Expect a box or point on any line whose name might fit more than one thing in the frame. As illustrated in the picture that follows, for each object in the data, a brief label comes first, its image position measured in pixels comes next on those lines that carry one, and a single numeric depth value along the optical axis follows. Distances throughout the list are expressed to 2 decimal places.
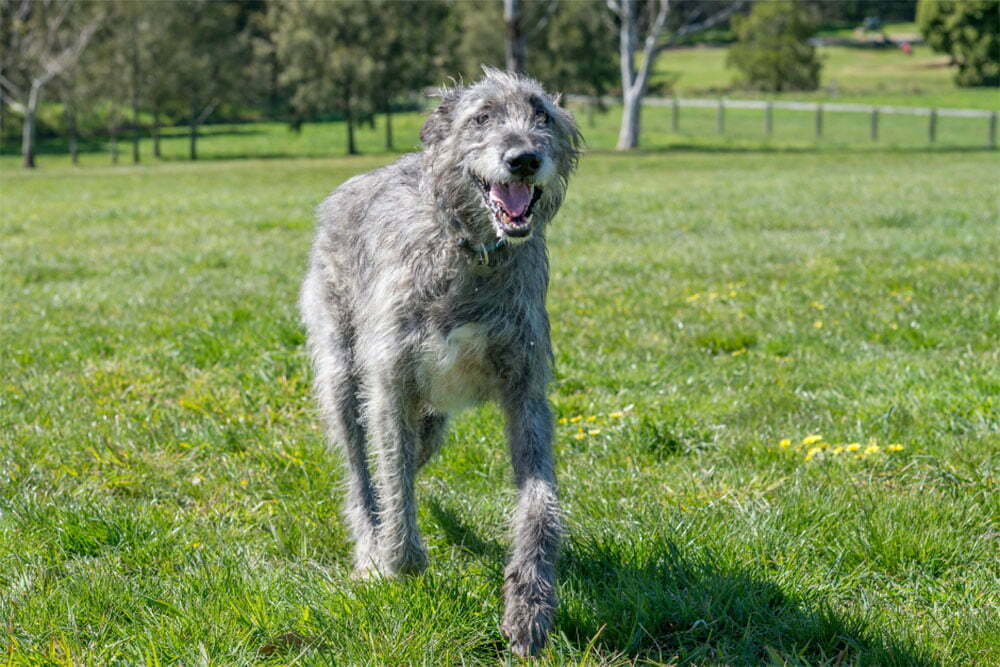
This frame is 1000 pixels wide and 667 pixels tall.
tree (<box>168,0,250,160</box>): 43.41
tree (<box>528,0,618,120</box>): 43.47
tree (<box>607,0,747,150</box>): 38.16
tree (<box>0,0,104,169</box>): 38.41
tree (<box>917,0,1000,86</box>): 72.88
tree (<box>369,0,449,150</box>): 43.84
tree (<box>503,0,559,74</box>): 31.20
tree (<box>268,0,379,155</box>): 42.88
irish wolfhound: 3.68
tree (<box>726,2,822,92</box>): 68.62
